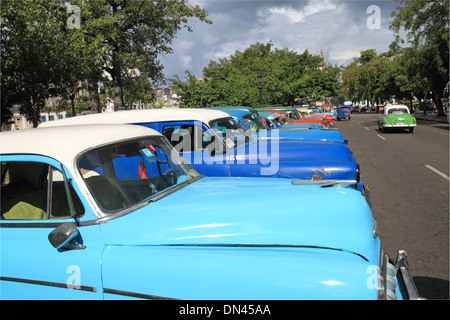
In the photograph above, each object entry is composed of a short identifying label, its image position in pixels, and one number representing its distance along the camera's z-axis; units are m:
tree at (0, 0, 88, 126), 10.52
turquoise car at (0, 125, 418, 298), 1.88
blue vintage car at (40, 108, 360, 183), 4.99
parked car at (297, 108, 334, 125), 24.10
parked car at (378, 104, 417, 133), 21.64
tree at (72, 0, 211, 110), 19.80
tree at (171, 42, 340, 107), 17.41
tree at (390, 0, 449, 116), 29.08
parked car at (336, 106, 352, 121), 46.80
